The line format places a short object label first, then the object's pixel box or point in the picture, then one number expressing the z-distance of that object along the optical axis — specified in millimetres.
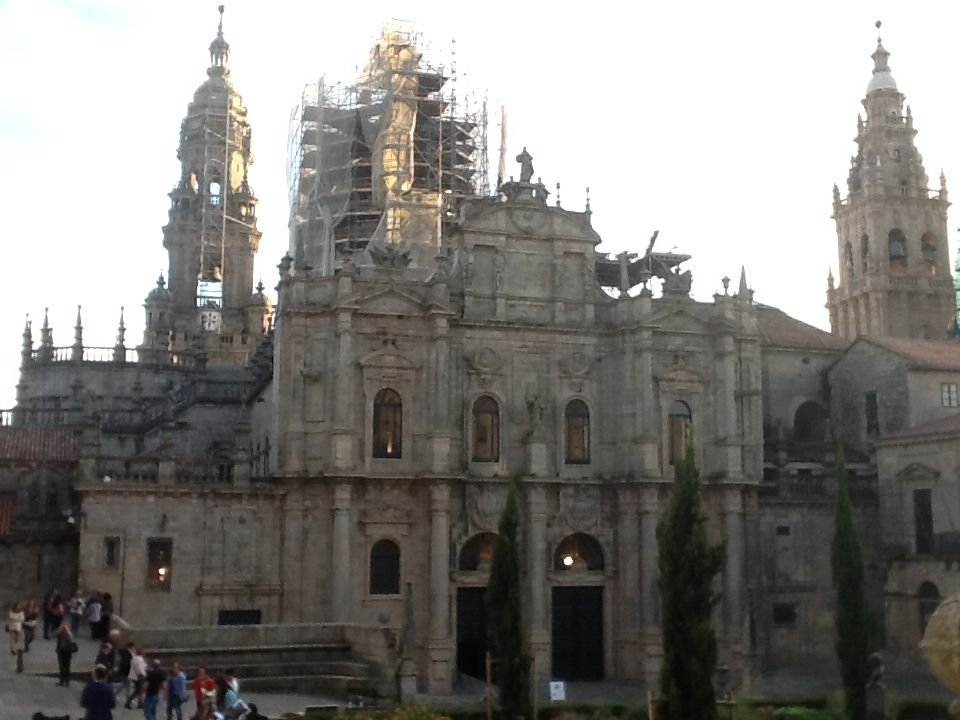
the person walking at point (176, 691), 22344
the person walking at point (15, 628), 26266
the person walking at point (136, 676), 23500
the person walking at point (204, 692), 21112
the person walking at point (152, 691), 21891
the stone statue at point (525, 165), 41344
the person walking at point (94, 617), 30688
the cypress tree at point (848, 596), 29609
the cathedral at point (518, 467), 36781
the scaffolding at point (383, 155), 49750
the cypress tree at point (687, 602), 23641
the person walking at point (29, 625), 27609
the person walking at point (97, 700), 17422
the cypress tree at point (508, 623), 27141
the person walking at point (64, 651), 24875
